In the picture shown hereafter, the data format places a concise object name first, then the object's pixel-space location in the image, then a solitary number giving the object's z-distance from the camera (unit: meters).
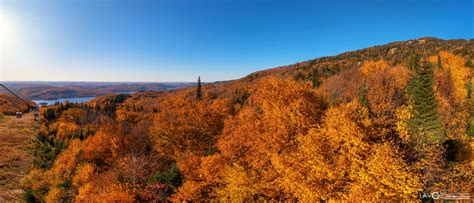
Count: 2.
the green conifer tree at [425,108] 45.25
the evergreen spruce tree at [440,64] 82.29
